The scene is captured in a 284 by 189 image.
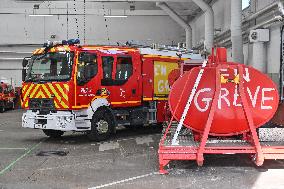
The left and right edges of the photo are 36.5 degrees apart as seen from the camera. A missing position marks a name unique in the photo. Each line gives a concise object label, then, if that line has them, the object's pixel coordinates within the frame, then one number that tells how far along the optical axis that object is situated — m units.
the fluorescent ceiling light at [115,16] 30.61
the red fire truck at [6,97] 26.55
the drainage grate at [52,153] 9.52
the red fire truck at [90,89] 10.96
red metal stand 6.92
